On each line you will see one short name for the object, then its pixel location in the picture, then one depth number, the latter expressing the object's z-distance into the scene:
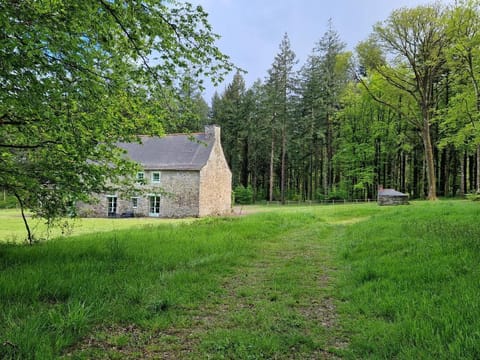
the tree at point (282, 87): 36.12
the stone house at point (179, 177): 25.58
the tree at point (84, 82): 3.98
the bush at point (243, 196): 40.22
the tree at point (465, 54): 16.81
